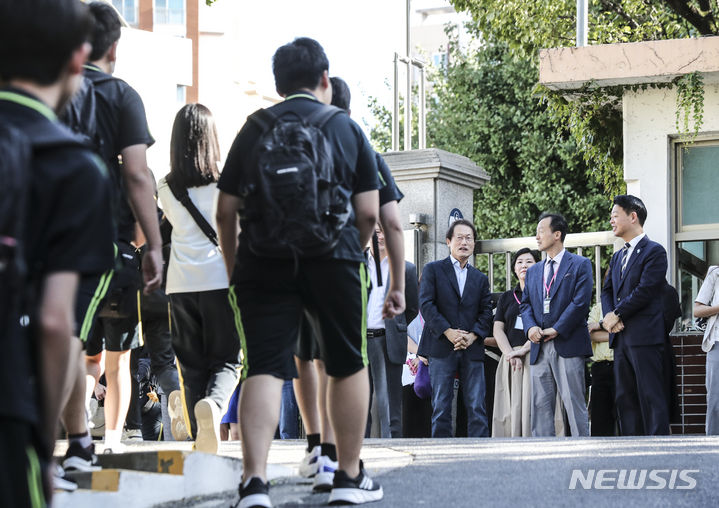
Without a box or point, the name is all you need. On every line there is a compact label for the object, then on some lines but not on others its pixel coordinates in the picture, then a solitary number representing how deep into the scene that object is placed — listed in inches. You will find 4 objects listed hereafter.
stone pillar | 518.3
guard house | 501.4
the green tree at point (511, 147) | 1117.7
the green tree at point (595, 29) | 573.9
